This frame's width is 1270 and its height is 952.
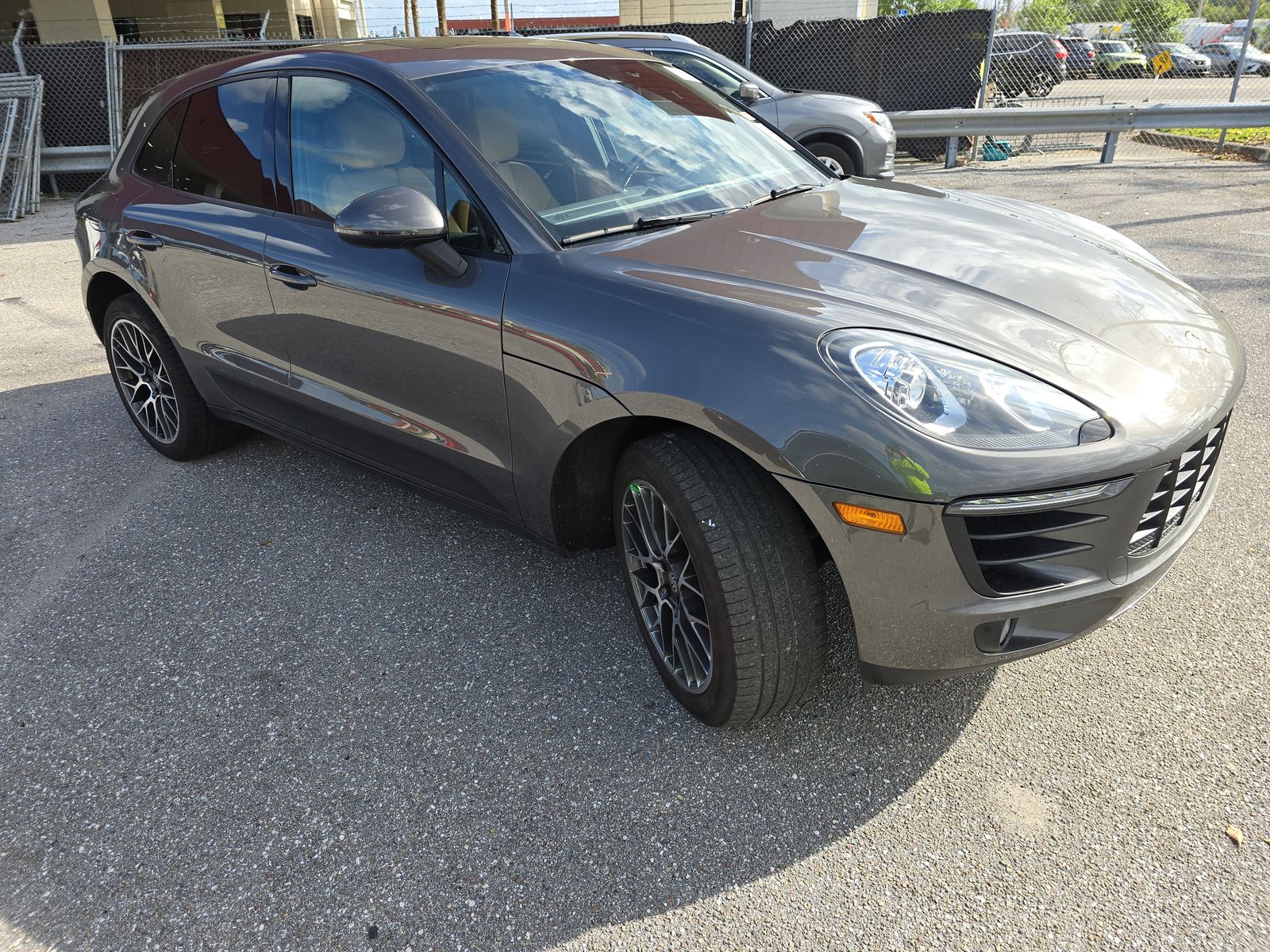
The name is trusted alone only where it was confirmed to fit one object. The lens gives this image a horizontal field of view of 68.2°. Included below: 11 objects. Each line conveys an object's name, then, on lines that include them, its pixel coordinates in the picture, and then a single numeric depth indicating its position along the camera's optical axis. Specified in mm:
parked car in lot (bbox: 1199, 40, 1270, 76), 15297
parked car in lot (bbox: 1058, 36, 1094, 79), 16125
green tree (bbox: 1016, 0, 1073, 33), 14128
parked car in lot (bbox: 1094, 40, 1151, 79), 15078
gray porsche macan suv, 1968
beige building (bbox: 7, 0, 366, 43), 18766
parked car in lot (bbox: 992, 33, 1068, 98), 13977
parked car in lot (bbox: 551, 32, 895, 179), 9000
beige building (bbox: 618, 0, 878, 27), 23442
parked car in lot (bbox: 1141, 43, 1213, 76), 14289
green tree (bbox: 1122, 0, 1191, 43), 12938
